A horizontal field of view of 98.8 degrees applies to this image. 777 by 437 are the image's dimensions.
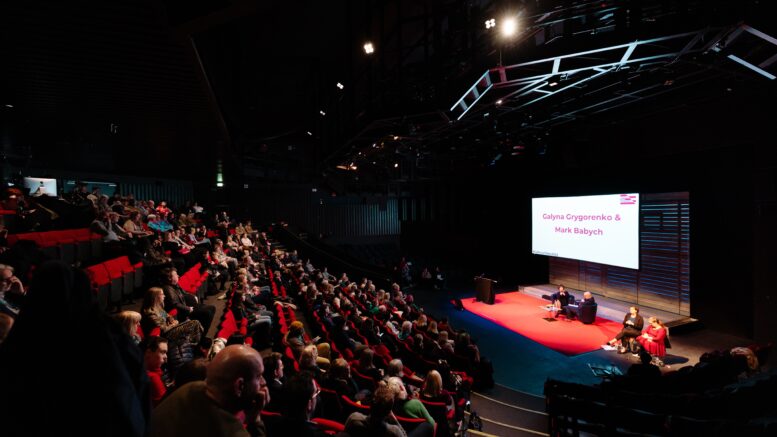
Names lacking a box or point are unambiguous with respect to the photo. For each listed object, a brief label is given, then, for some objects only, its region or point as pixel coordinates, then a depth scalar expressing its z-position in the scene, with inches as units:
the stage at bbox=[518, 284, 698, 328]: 317.7
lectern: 453.2
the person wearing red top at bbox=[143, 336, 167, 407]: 98.0
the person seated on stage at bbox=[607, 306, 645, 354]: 280.7
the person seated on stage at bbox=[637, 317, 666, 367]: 263.4
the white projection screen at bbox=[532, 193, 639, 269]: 363.3
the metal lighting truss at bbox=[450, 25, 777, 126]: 173.6
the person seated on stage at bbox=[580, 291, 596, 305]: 357.3
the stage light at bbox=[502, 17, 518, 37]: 181.8
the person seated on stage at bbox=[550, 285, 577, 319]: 378.5
